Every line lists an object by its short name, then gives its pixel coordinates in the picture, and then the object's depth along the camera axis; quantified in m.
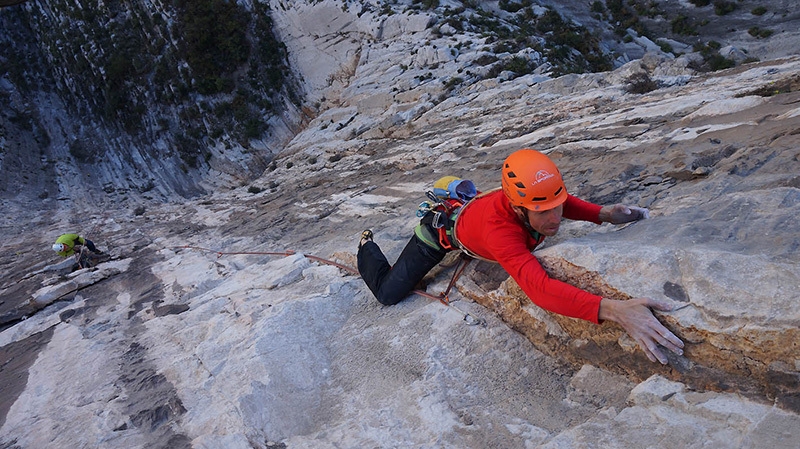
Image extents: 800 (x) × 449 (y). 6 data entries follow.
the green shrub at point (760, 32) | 18.60
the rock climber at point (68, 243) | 9.38
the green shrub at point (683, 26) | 20.92
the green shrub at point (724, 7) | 20.47
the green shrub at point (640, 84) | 9.11
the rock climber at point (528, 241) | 2.29
